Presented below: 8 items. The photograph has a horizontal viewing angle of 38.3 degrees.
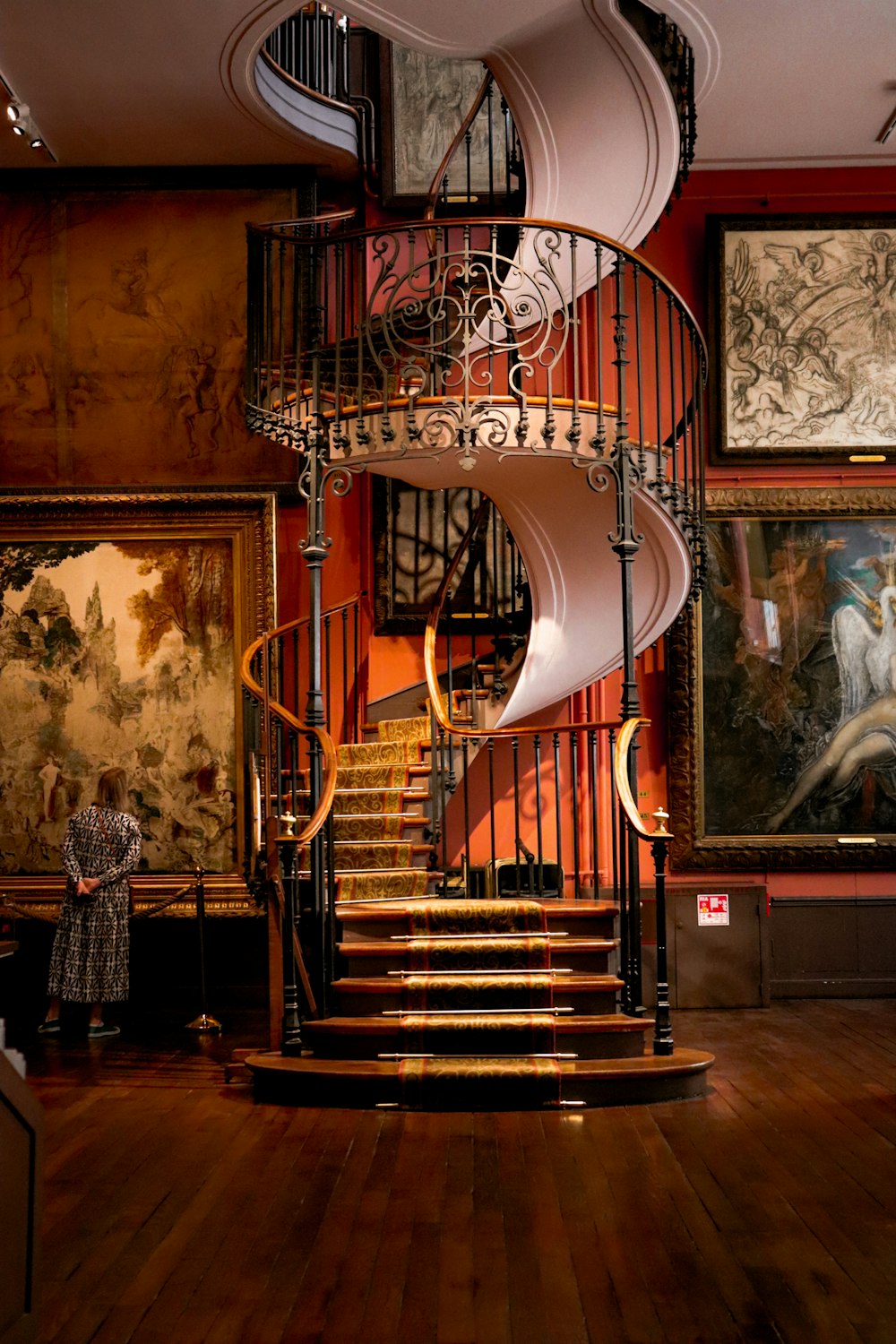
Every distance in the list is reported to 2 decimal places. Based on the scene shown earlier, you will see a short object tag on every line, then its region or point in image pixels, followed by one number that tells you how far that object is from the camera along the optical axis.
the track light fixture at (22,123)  7.00
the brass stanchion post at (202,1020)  6.33
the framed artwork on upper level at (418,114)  7.70
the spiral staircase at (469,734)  4.98
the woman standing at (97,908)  6.15
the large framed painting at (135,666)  7.43
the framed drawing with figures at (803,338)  7.79
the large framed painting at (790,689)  7.59
